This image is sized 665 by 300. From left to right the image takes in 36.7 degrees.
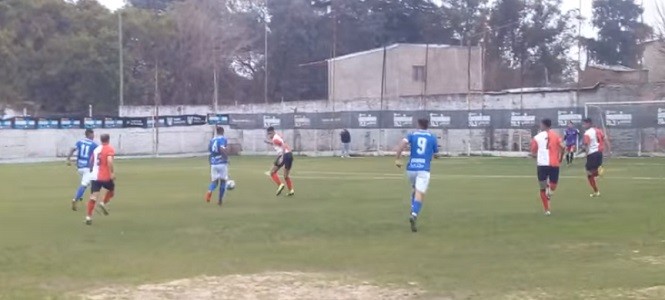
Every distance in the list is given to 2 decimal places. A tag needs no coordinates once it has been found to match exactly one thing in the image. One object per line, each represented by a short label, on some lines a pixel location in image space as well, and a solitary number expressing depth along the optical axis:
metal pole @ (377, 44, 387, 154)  64.19
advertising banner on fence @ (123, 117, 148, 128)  61.69
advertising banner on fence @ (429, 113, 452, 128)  51.86
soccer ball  25.70
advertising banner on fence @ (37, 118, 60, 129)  58.78
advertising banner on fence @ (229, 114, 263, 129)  60.75
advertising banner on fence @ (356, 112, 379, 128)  55.00
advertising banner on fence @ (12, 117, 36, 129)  57.66
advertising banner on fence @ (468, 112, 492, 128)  49.81
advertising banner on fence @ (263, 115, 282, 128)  59.56
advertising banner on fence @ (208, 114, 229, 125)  62.25
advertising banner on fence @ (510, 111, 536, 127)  47.25
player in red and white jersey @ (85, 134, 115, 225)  19.27
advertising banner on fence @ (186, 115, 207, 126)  62.97
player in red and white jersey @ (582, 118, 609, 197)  23.50
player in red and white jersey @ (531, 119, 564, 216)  19.59
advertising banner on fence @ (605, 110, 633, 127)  42.95
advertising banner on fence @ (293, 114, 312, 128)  58.28
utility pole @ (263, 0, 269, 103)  79.09
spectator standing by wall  53.38
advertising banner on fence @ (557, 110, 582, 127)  45.06
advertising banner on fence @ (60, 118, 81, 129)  59.56
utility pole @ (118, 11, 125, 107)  67.56
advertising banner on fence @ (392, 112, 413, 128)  53.66
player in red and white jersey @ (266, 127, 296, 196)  25.70
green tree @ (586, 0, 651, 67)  91.12
